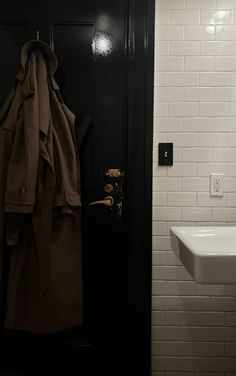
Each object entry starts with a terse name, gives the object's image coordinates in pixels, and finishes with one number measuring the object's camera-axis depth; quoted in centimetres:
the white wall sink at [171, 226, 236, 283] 101
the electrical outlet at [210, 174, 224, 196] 154
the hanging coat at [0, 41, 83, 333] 136
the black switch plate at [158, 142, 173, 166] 153
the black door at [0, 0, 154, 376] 153
